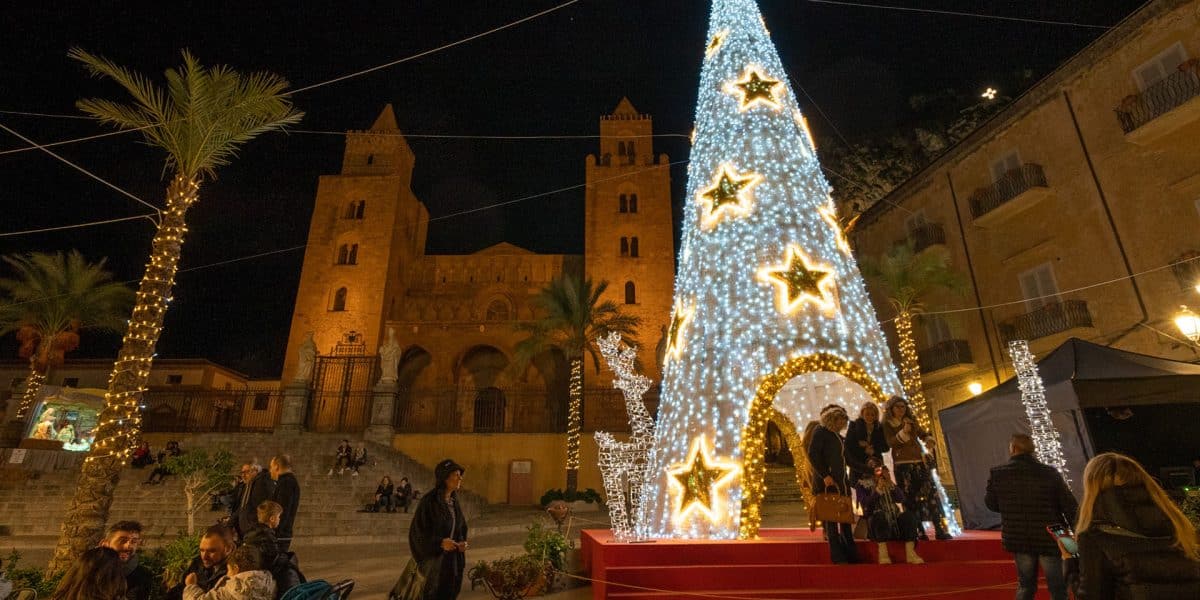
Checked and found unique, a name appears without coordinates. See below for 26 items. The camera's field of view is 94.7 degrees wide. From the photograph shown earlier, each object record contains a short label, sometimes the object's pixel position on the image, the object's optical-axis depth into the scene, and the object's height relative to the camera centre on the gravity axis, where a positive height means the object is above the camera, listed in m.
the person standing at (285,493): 5.87 +0.00
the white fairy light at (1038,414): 8.81 +1.11
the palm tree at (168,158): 7.36 +5.15
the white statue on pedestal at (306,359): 20.08 +4.68
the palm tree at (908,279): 15.88 +6.15
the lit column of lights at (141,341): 7.59 +2.12
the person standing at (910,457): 5.48 +0.29
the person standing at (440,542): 4.04 -0.35
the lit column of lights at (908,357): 14.84 +3.42
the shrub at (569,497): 17.73 -0.19
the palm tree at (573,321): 21.97 +6.50
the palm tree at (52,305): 20.55 +6.83
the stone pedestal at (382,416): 18.80 +2.47
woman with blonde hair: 2.24 -0.22
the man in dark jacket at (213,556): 3.60 -0.38
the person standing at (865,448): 5.39 +0.37
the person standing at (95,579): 3.35 -0.48
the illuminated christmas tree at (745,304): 6.01 +2.13
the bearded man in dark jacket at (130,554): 3.87 -0.40
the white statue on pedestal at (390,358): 20.38 +4.75
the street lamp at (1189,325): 10.57 +2.90
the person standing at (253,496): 5.90 -0.02
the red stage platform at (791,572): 4.86 -0.72
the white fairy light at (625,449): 7.36 +0.64
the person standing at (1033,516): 3.96 -0.20
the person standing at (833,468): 5.12 +0.18
